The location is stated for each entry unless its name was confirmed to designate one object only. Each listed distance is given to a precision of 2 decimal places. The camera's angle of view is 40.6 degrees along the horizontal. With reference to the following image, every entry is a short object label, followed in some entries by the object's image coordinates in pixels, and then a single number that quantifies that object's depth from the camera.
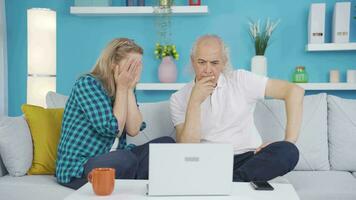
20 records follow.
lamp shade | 3.22
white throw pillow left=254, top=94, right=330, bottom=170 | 2.50
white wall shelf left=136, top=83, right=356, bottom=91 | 3.28
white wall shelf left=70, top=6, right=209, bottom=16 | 3.40
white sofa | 2.50
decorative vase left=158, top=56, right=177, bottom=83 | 3.44
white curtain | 3.62
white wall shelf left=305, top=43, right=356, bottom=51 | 3.28
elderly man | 2.22
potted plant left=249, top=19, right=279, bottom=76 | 3.34
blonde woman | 1.97
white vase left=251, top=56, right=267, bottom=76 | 3.34
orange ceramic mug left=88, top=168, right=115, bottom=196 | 1.38
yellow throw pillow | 2.31
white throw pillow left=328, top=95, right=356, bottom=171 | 2.50
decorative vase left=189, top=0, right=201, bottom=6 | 3.43
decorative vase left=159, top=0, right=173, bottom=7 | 3.39
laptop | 1.37
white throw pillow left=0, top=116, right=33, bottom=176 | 2.25
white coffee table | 1.37
